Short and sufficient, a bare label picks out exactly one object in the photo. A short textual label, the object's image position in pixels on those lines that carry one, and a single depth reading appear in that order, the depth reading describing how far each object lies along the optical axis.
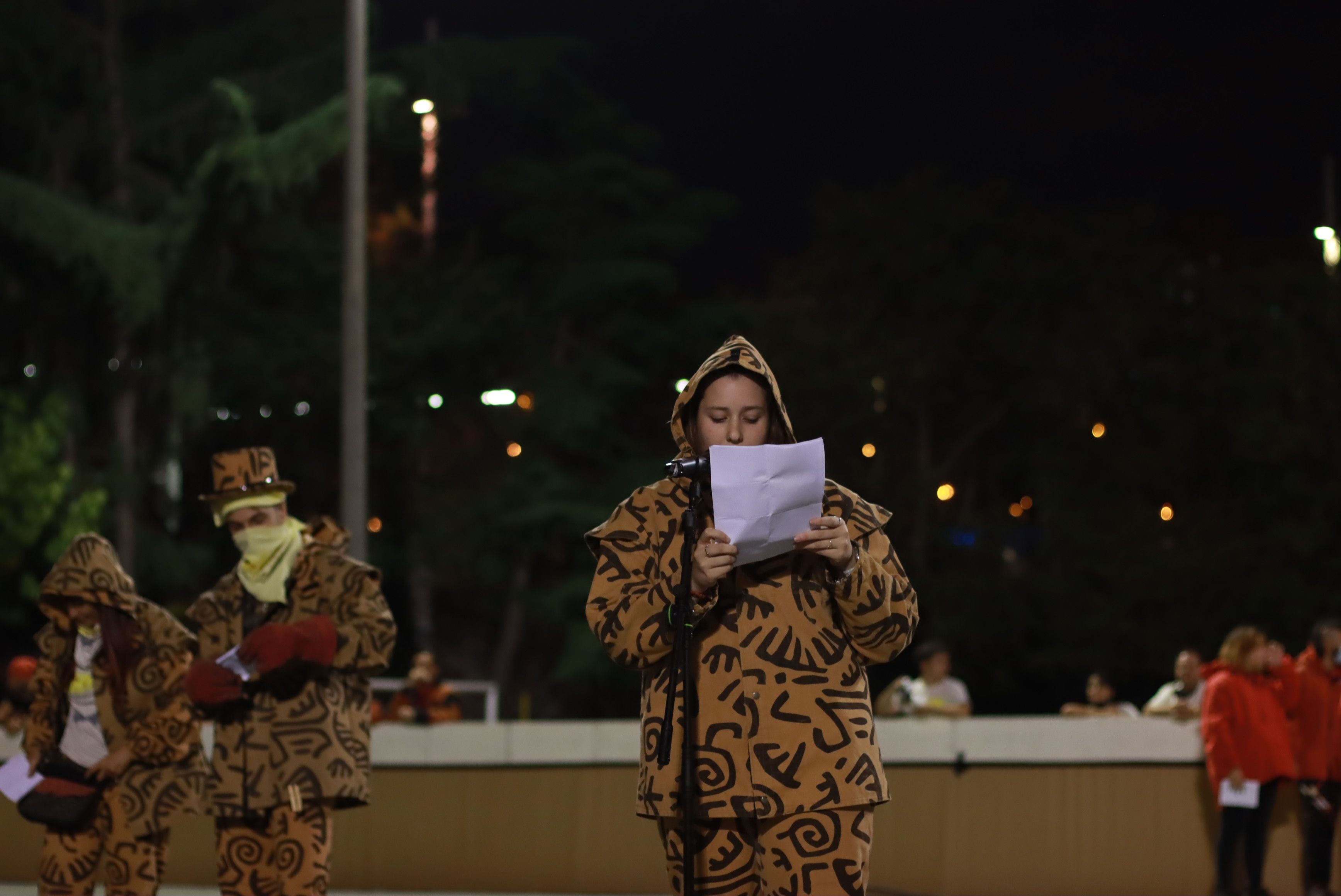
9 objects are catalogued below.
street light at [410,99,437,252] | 33.56
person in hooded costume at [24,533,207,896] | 7.80
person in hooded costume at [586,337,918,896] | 4.29
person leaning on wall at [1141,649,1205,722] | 12.66
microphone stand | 4.18
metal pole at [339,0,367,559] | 14.99
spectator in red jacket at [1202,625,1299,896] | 11.31
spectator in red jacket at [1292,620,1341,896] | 11.54
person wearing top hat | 7.23
